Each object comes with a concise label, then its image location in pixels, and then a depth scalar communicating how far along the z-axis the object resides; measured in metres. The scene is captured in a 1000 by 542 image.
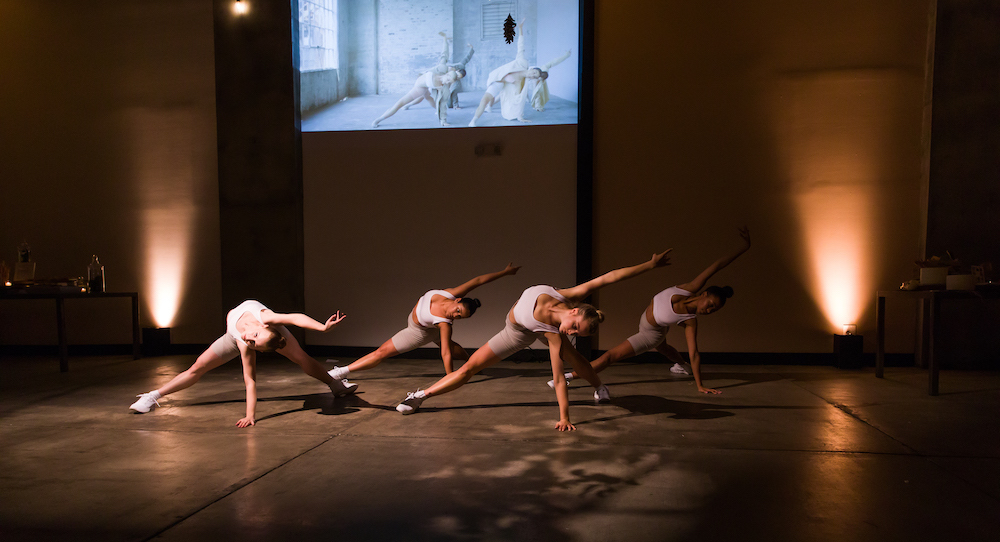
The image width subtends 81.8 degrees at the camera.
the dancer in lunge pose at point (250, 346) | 3.72
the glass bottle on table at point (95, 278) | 6.42
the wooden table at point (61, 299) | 5.73
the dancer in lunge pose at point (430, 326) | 4.76
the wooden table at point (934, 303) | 4.51
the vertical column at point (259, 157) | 6.75
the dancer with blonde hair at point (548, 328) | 3.48
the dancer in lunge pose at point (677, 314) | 4.54
